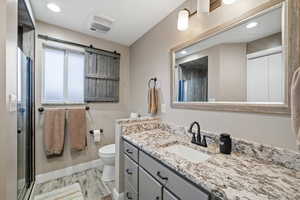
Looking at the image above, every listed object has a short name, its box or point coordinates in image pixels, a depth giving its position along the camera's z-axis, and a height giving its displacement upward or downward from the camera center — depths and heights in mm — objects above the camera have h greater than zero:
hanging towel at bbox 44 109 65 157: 2129 -487
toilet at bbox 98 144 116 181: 2064 -922
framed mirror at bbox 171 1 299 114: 948 +299
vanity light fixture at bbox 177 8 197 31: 1508 +858
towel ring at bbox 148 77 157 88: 2186 +304
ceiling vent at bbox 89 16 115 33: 1997 +1129
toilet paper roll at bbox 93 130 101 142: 2504 -630
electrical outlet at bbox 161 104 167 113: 1964 -116
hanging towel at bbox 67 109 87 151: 2285 -462
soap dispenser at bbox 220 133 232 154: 1123 -350
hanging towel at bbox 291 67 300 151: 740 -11
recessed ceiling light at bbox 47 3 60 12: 1771 +1178
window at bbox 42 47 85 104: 2230 +385
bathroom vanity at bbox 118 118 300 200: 685 -422
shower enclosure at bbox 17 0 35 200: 1572 -92
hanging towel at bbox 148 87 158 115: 2066 -19
